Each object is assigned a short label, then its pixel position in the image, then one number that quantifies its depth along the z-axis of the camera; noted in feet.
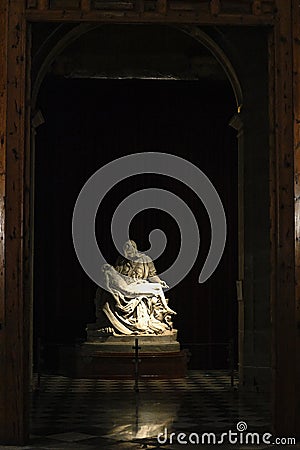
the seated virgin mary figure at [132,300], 54.95
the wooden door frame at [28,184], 29.04
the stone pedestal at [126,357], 52.90
